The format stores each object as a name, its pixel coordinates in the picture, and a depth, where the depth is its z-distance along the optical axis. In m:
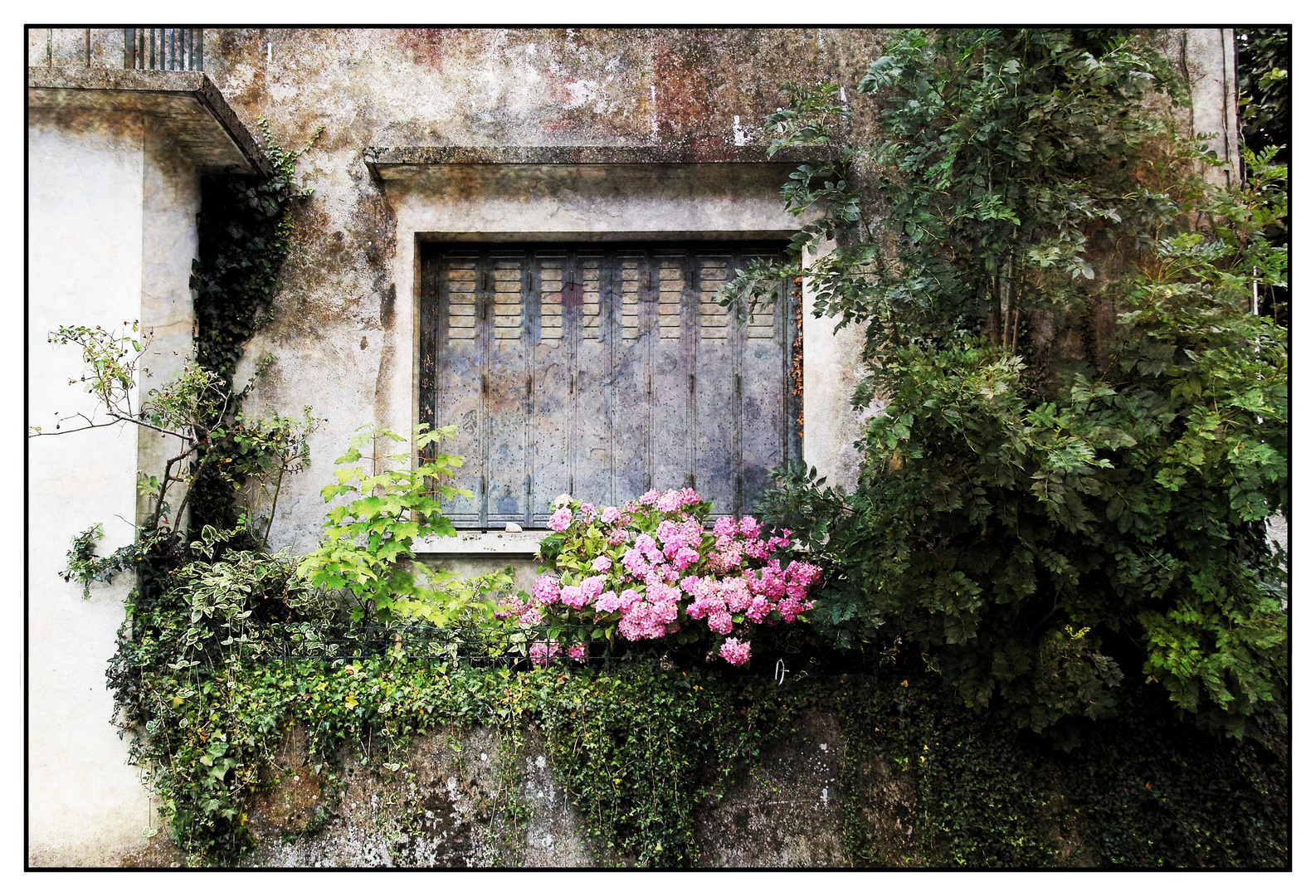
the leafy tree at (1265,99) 5.05
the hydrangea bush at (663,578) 3.79
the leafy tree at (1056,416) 3.20
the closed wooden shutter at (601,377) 5.31
